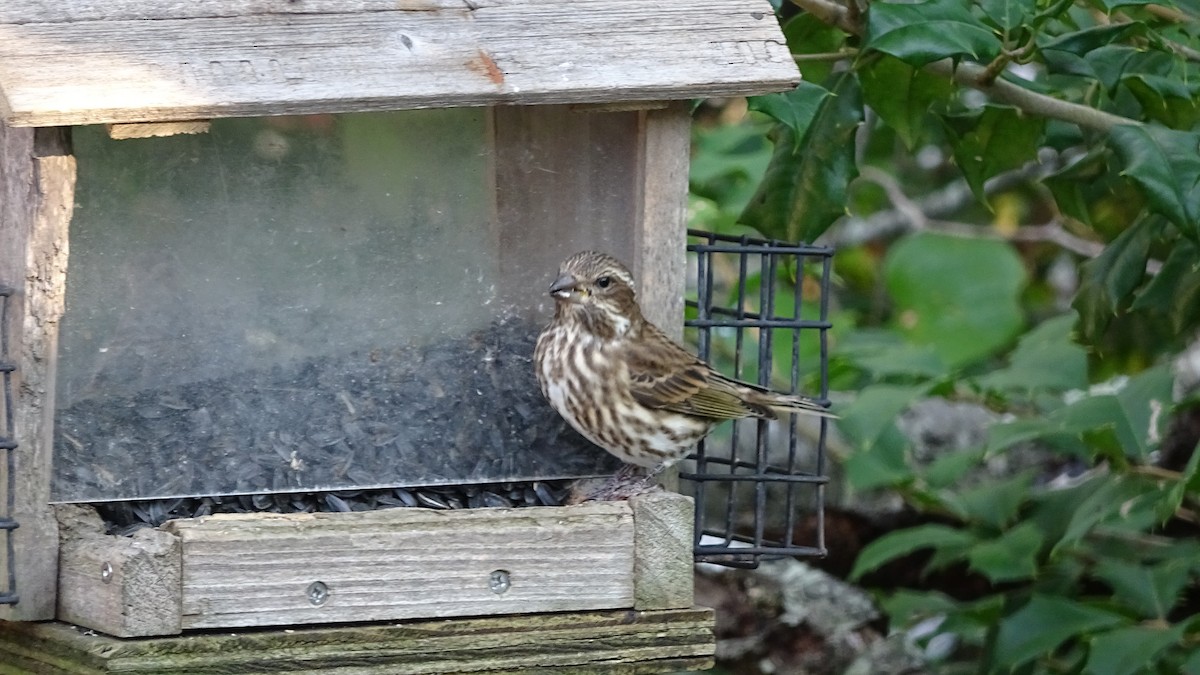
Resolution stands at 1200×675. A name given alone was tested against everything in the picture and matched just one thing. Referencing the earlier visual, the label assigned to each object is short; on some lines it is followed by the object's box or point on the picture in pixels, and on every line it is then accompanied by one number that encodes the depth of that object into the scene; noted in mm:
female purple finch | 8398
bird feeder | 7141
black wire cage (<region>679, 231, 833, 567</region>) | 9000
